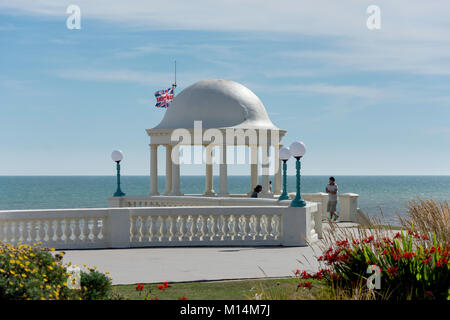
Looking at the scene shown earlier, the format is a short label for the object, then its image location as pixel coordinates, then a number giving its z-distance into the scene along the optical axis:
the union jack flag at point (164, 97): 32.72
